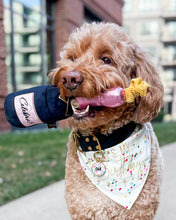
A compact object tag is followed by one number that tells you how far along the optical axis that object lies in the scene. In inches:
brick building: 287.0
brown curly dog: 28.9
